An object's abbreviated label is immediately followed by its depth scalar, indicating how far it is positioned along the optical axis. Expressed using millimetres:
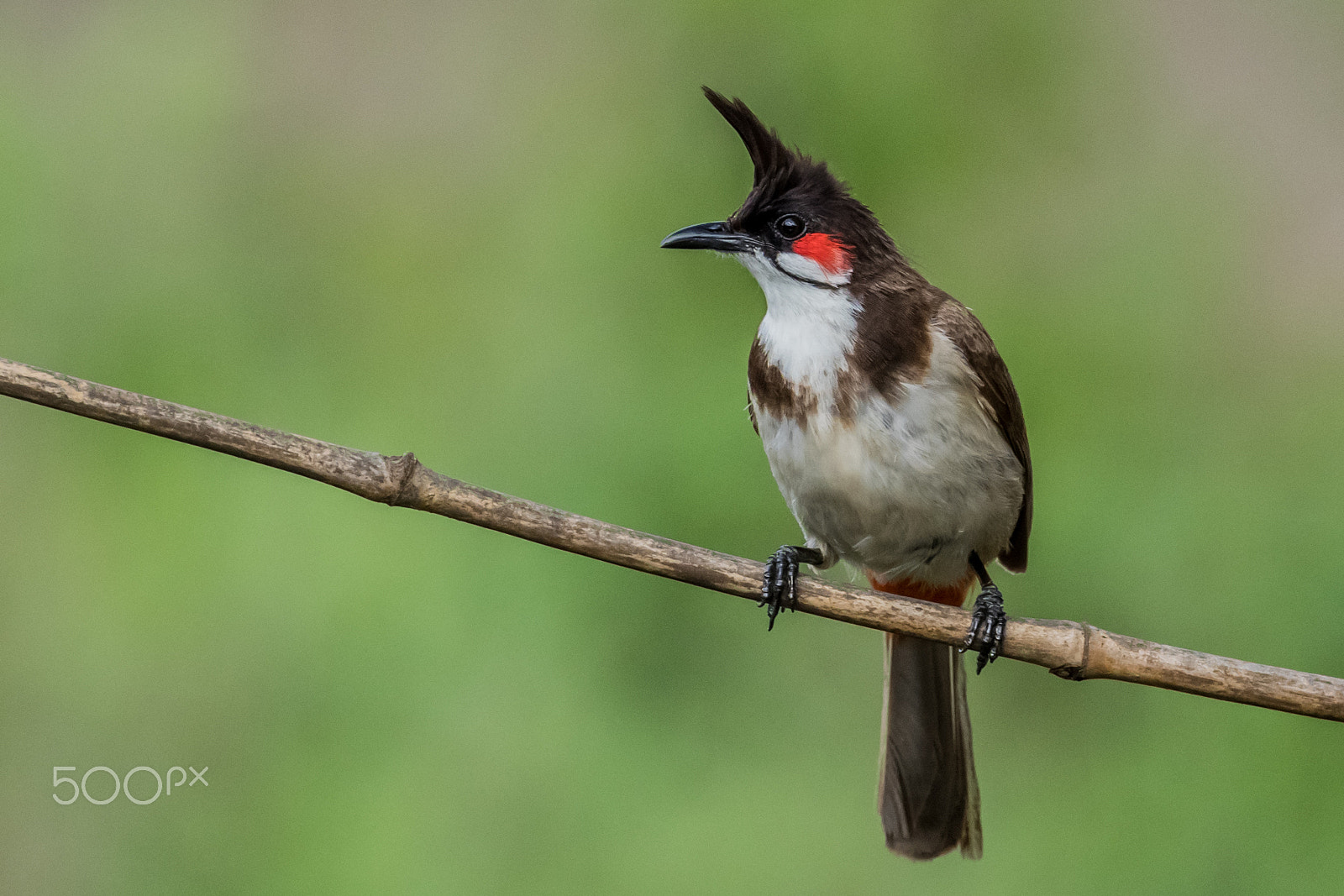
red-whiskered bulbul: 3576
